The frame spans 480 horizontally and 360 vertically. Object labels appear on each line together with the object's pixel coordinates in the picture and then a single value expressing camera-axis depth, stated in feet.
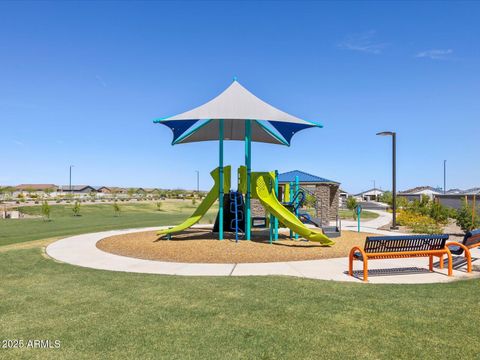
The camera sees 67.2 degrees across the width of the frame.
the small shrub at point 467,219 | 50.96
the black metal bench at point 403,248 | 25.55
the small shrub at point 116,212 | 107.24
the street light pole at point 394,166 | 61.67
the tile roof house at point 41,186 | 519.44
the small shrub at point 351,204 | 122.52
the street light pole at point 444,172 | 276.62
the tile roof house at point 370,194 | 356.79
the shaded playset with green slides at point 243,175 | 41.01
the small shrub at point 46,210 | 85.90
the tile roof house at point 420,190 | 240.53
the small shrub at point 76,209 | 102.42
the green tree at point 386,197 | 219.47
